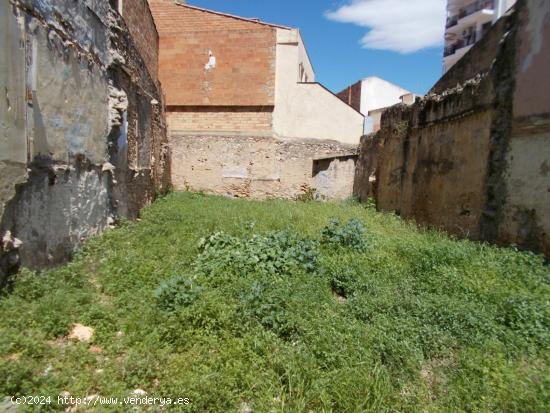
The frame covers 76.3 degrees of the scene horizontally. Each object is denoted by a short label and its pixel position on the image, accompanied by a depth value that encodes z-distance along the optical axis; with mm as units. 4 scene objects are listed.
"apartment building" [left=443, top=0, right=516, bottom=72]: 26016
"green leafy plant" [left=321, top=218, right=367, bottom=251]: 5281
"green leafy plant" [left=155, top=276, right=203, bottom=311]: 3328
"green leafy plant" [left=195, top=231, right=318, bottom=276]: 4273
